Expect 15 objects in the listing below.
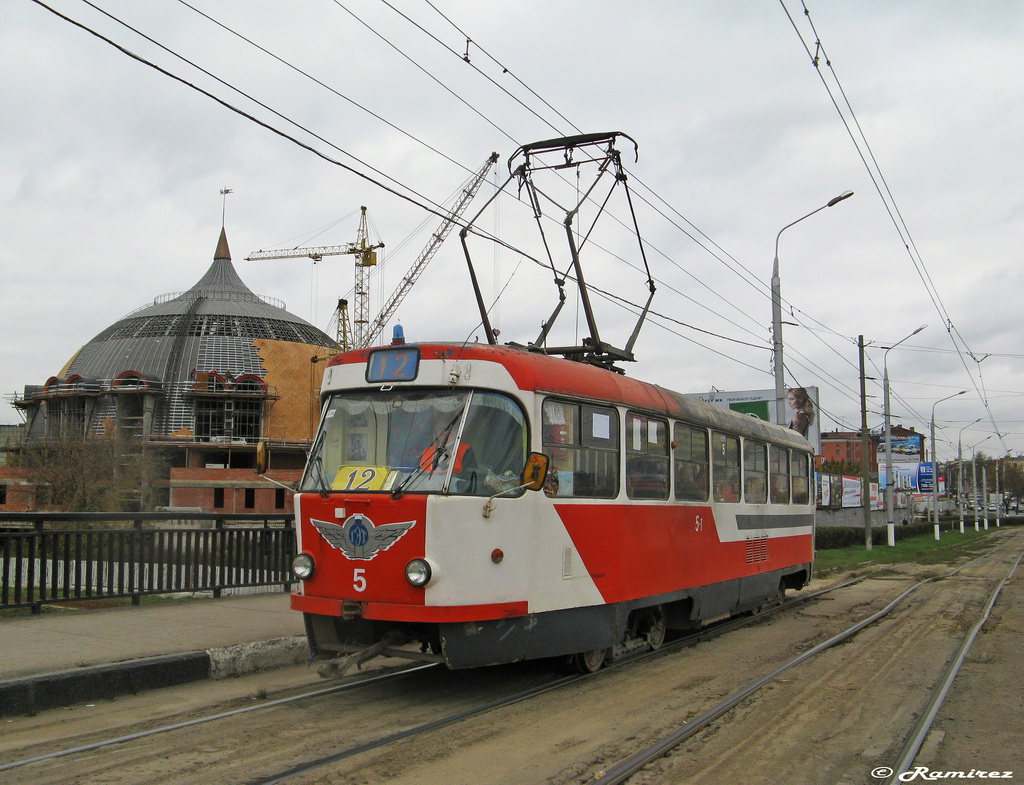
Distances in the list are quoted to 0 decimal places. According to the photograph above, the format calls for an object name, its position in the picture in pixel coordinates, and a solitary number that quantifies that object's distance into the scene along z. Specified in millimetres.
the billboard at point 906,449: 98062
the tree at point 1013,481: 152125
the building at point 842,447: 131500
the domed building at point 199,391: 84438
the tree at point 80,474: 42156
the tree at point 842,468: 91875
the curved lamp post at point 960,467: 62297
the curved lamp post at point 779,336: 22812
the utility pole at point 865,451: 35719
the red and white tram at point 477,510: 7195
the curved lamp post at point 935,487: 50375
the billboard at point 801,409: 42188
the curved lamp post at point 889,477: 38384
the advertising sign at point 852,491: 65875
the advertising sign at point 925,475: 69906
